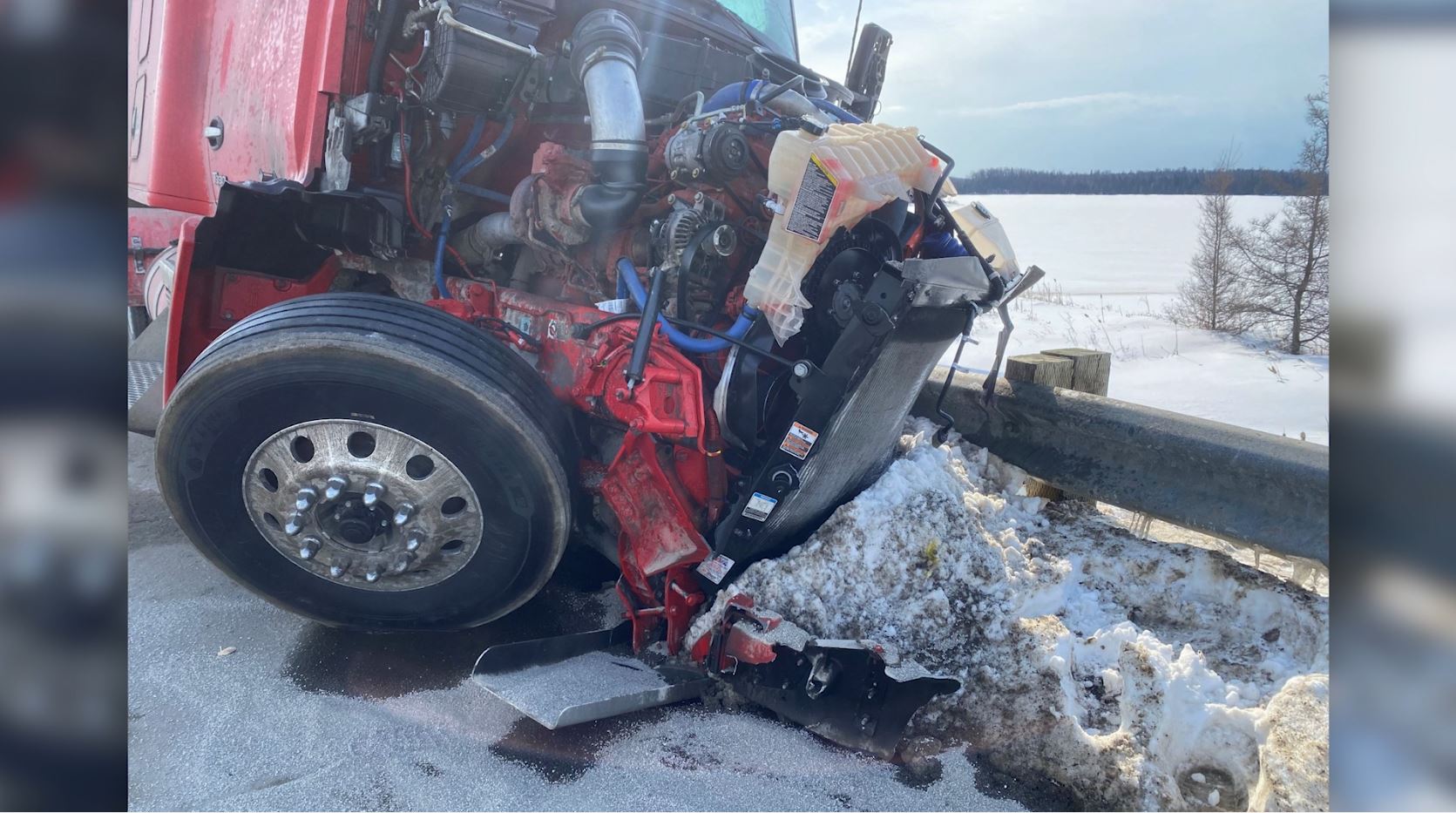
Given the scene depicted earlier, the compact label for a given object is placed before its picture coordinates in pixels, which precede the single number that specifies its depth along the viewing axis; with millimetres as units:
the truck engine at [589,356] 2637
